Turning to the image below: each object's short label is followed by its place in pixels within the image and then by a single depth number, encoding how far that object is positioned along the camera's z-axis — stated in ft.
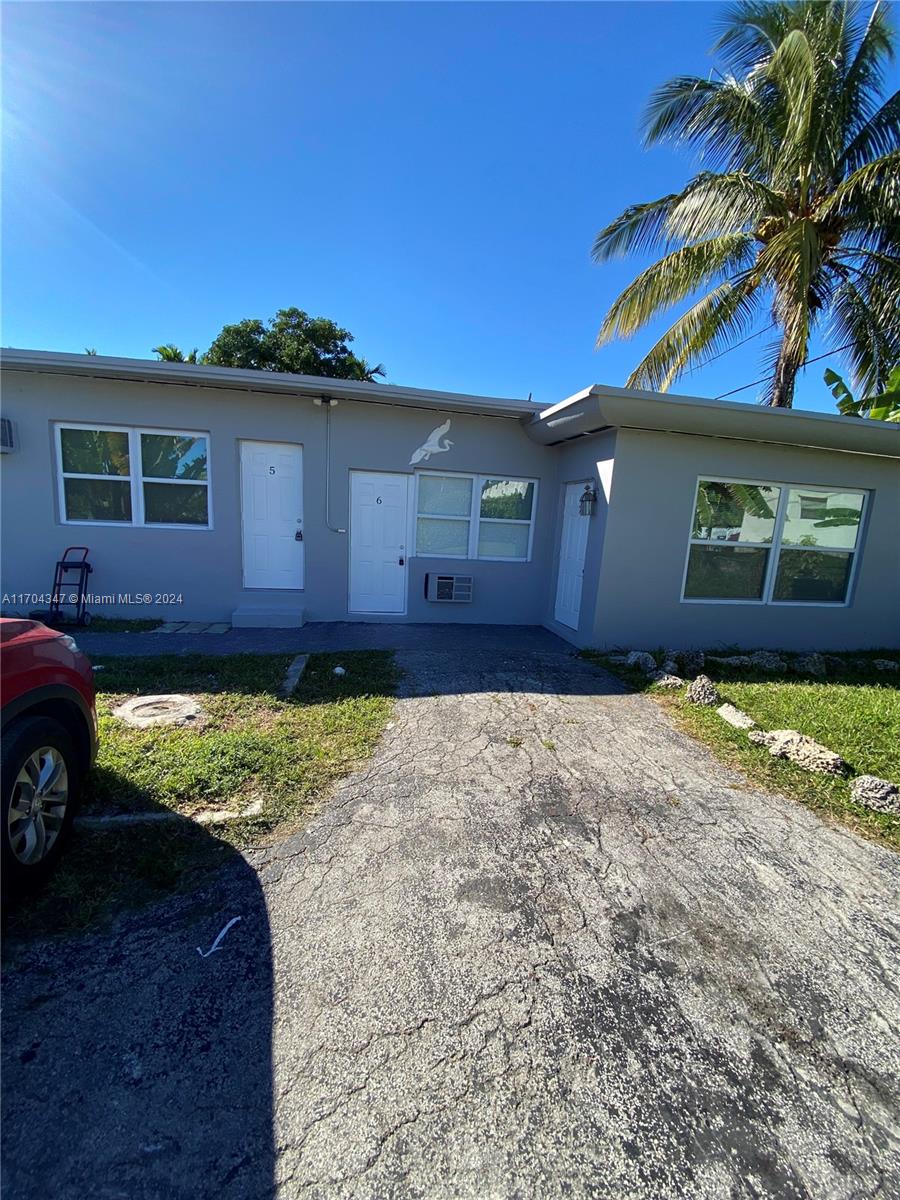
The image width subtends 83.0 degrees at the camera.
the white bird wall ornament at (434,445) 24.16
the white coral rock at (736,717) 14.73
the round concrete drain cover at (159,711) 13.20
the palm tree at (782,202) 24.20
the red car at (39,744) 7.02
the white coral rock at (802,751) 12.44
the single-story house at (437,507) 21.56
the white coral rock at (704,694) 16.52
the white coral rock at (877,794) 10.89
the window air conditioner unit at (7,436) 21.27
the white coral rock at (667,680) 18.07
